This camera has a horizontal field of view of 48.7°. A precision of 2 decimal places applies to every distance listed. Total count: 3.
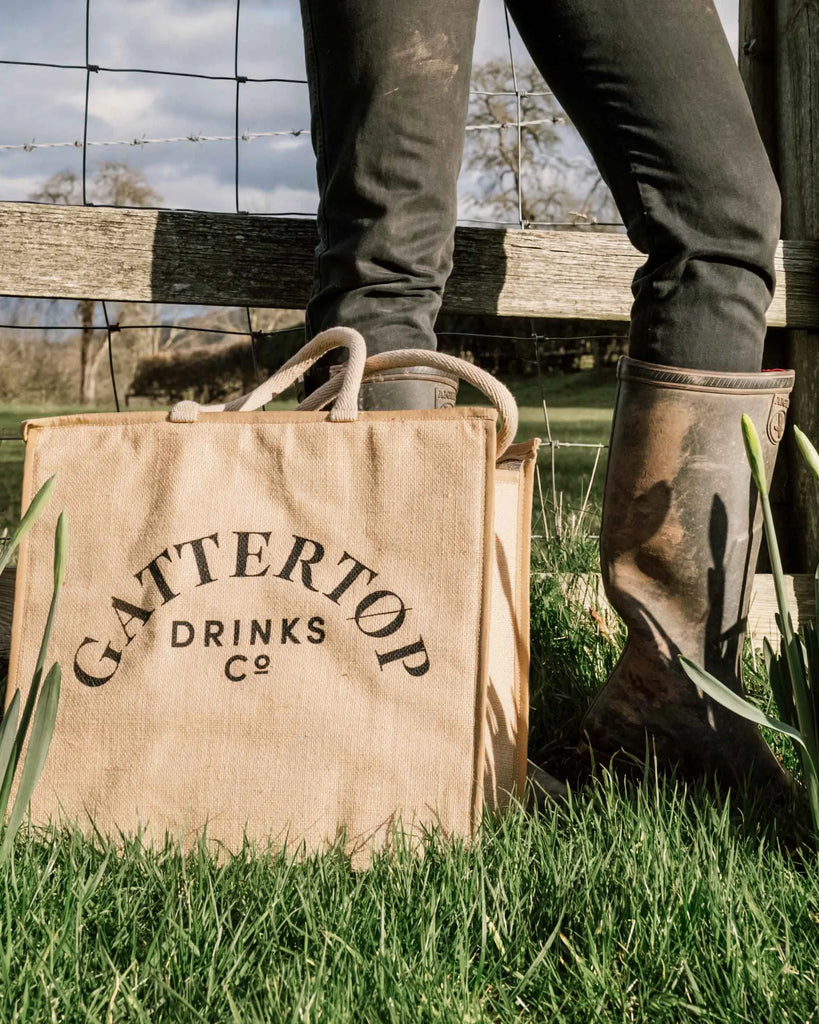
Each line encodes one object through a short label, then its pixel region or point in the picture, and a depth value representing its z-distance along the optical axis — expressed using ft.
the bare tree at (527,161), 39.63
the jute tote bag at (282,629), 3.51
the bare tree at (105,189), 57.26
